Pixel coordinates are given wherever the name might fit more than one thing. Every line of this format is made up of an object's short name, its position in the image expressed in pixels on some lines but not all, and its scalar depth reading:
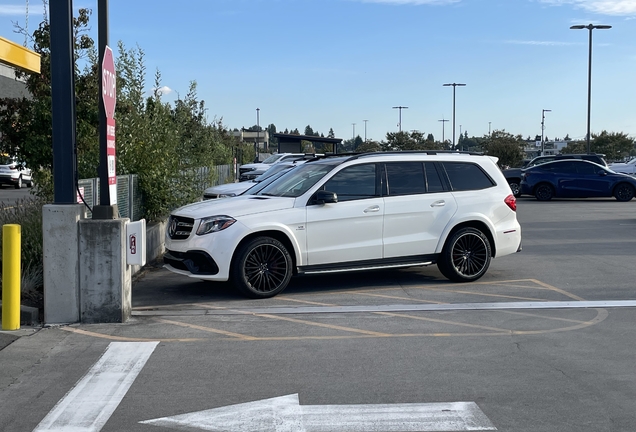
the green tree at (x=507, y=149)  64.94
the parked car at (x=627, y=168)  37.84
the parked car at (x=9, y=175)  39.16
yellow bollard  7.70
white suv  9.45
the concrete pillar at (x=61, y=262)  8.07
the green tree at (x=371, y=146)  70.31
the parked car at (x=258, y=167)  25.19
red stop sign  8.28
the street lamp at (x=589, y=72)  40.78
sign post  8.21
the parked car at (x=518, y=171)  31.59
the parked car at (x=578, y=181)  28.53
